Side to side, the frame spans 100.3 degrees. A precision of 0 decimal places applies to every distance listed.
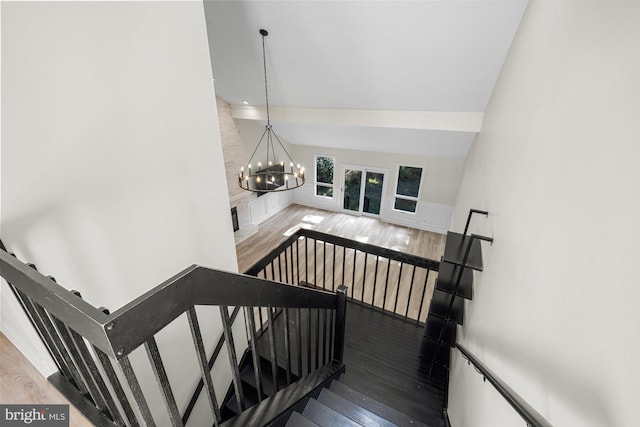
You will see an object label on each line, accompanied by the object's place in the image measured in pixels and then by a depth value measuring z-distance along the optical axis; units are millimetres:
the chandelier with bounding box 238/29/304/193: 7285
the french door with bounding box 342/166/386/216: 8284
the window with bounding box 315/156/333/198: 8852
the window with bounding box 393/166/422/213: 7724
